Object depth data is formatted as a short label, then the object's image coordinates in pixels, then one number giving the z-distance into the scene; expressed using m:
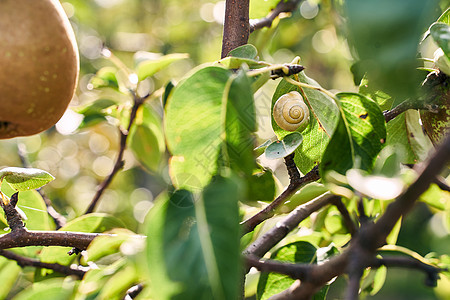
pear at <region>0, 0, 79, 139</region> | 0.54
